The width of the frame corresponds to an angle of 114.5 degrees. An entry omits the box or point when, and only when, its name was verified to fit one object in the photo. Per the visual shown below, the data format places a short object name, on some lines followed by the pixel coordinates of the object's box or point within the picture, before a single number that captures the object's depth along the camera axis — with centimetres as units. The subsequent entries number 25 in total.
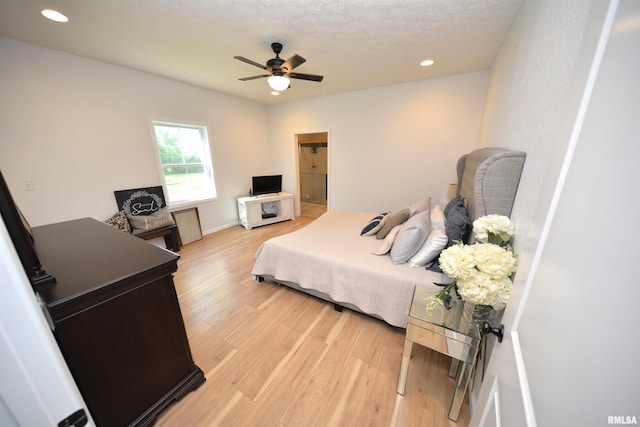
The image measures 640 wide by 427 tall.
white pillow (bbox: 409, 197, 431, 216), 233
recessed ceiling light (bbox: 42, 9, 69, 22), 167
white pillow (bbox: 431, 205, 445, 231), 190
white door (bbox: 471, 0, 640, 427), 31
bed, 120
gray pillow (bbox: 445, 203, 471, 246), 154
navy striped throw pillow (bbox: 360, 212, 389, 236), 232
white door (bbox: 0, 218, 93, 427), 42
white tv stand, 425
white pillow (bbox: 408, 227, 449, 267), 161
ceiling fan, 213
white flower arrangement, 85
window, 338
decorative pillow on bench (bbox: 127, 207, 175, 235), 290
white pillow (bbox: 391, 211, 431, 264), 172
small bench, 299
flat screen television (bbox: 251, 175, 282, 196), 448
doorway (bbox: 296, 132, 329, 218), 646
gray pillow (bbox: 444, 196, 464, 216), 193
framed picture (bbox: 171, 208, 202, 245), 351
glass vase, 104
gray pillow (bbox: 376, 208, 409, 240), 227
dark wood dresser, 88
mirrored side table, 109
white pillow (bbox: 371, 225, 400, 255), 192
